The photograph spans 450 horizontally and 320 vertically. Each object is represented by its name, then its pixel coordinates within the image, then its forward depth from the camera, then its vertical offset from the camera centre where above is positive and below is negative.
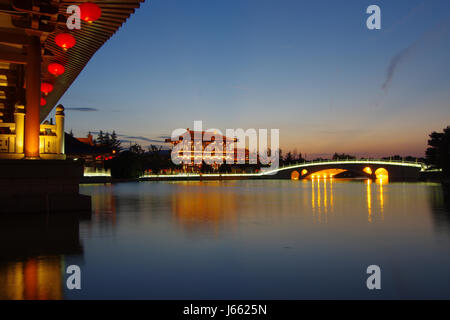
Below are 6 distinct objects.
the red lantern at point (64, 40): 9.08 +3.20
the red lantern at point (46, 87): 12.39 +2.80
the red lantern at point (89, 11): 8.07 +3.46
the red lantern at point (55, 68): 10.31 +2.85
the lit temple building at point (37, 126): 8.66 +1.17
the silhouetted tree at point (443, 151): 28.12 +1.26
